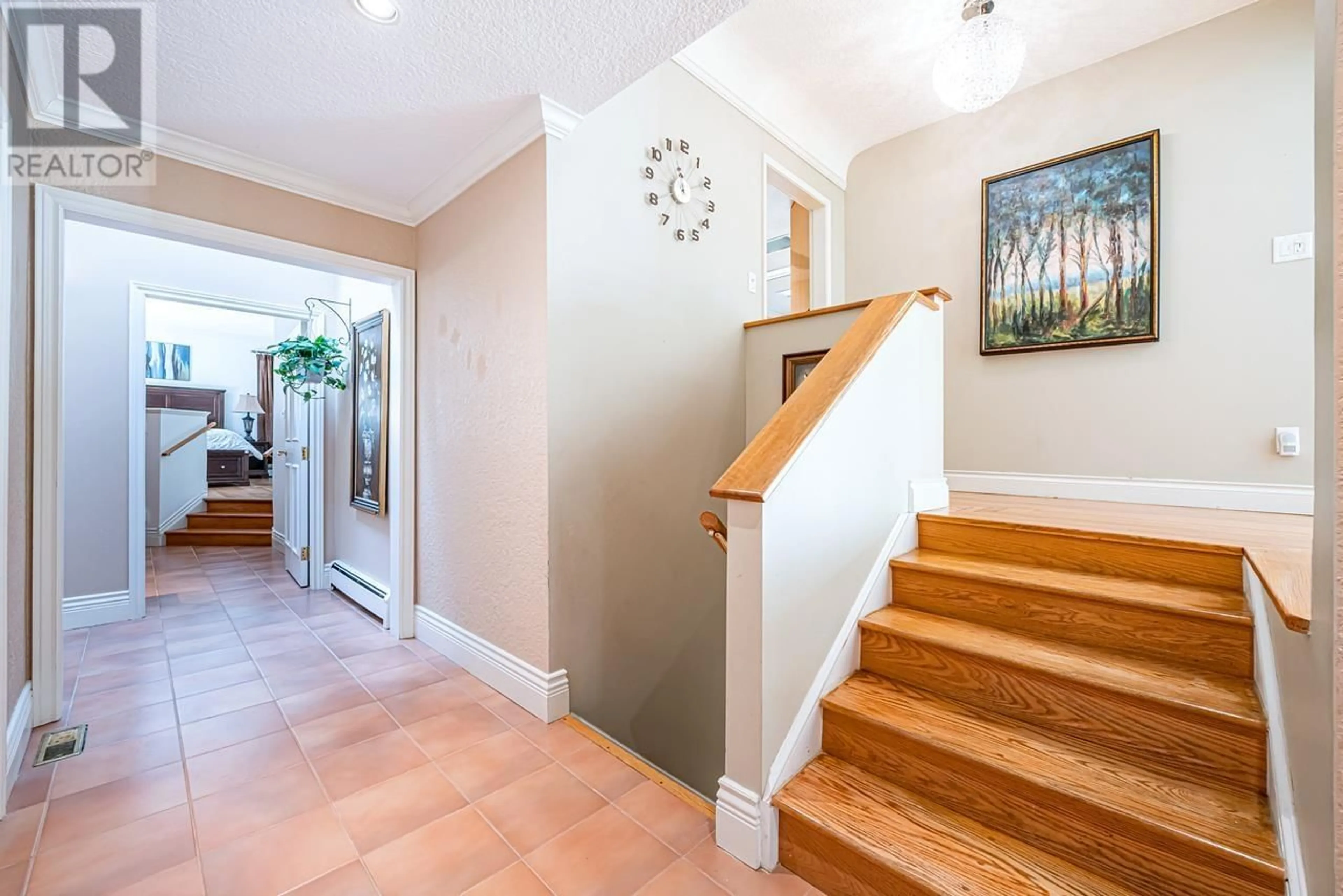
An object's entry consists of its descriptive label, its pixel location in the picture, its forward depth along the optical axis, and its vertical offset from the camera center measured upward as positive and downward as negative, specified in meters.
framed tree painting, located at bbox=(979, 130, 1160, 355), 3.02 +1.20
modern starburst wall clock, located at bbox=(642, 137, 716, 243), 2.69 +1.37
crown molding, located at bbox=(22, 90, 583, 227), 2.13 +1.32
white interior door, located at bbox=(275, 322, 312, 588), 4.14 -0.28
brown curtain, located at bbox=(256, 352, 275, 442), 8.80 +1.10
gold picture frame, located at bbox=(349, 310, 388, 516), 3.31 +0.24
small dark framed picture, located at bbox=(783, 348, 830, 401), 3.00 +0.46
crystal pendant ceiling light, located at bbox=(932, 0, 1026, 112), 2.46 +1.83
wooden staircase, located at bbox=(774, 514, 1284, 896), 1.15 -0.77
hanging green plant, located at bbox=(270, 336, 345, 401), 3.67 +0.62
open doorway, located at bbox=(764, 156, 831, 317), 3.81 +1.68
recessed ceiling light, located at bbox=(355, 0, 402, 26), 1.59 +1.34
